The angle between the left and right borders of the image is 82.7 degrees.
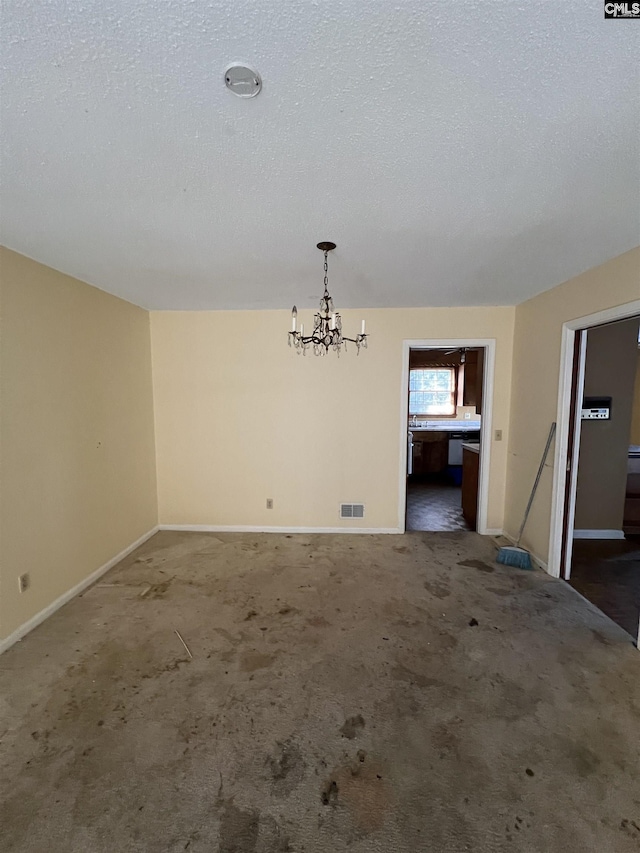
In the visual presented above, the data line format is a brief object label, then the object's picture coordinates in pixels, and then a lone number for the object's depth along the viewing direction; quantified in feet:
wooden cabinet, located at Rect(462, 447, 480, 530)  13.89
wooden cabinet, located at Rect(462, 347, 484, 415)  22.54
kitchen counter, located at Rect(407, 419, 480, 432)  22.86
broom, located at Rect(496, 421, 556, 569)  10.72
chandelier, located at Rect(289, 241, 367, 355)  7.85
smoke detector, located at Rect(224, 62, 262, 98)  3.42
